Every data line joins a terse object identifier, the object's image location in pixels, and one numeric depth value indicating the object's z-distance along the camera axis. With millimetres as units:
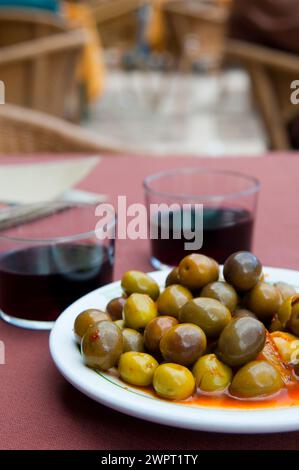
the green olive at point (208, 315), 459
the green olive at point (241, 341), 432
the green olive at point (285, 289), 517
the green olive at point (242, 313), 477
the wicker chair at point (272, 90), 2049
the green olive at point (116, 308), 518
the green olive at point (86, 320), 483
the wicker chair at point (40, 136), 1362
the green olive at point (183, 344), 439
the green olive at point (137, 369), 437
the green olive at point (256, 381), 422
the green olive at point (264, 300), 488
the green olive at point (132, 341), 467
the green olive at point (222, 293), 486
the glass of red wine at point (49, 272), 581
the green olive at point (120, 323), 493
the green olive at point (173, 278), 527
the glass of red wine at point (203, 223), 685
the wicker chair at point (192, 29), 4730
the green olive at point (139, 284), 530
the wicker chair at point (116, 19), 4555
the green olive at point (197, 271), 507
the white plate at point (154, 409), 387
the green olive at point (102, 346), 446
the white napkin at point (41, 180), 857
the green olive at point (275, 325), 483
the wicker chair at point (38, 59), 2164
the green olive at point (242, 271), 497
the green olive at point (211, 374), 431
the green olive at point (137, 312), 485
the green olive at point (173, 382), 422
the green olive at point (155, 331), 459
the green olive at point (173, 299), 492
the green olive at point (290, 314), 467
